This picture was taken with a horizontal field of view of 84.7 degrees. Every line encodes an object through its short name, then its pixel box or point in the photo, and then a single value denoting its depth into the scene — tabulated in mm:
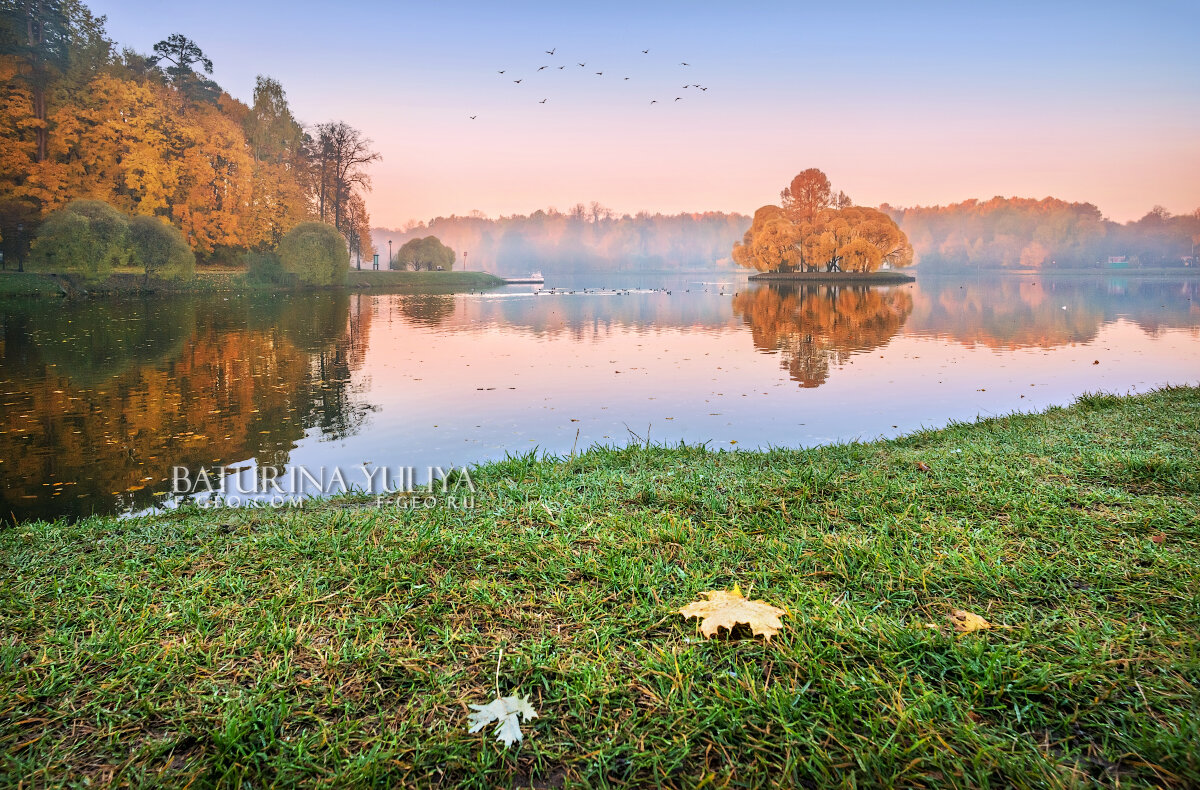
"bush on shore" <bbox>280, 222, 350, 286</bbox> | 46062
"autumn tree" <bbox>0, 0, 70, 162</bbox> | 36969
